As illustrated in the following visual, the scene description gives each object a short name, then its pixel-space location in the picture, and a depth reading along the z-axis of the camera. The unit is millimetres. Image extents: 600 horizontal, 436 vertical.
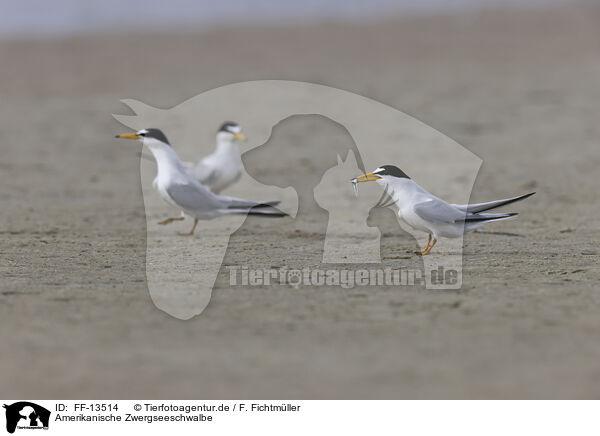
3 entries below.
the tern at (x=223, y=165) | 16766
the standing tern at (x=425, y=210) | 12297
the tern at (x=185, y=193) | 14527
